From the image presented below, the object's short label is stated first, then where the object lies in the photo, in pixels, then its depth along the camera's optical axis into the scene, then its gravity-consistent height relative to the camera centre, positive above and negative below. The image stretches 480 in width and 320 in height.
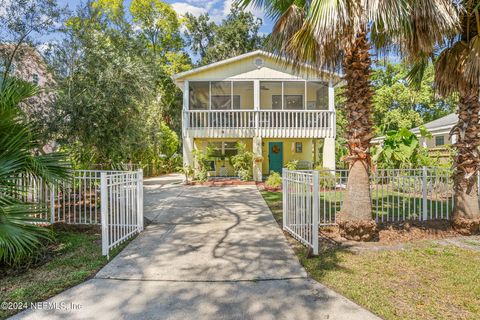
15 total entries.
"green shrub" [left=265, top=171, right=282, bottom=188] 12.55 -0.96
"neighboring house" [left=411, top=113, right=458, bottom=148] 16.19 +1.64
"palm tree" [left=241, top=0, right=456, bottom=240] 4.67 +2.22
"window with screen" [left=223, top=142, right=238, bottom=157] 17.20 +0.68
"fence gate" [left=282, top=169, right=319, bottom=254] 4.80 -0.92
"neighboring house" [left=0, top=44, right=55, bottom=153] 7.15 +2.32
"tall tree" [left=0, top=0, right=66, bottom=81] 7.01 +3.44
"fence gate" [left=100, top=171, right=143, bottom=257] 4.80 -0.85
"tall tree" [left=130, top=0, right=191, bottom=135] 27.52 +11.95
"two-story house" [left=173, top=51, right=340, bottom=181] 15.05 +2.49
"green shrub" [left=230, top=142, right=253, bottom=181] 14.77 -0.14
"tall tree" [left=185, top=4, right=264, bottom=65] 29.14 +13.00
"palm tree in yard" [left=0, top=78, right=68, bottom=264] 3.89 -0.12
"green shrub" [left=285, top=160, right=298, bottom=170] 13.59 -0.28
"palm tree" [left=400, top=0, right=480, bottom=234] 5.57 +1.23
